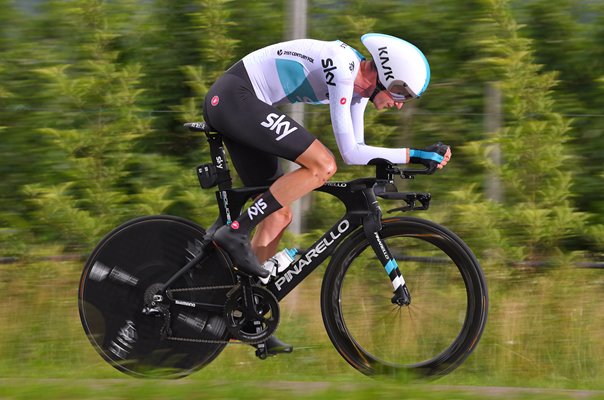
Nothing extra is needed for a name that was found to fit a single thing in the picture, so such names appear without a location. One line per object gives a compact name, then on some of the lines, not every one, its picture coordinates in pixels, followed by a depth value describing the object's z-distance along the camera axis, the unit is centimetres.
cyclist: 1135
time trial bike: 1168
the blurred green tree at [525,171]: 1597
